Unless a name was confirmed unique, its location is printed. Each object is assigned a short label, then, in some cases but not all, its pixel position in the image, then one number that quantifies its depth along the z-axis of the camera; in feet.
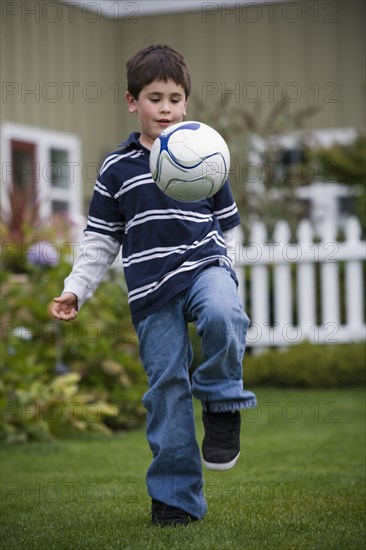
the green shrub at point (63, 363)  39.55
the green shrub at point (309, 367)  54.60
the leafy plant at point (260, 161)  76.28
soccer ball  21.08
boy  21.35
